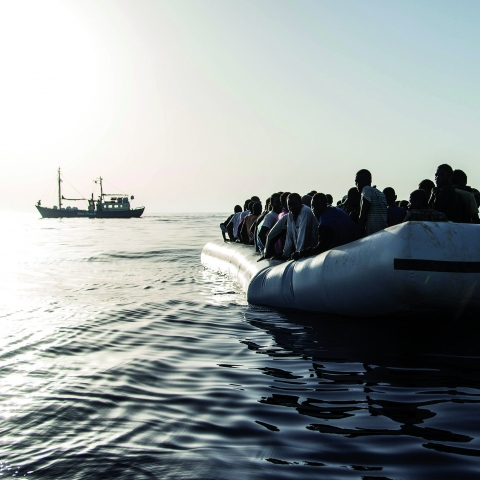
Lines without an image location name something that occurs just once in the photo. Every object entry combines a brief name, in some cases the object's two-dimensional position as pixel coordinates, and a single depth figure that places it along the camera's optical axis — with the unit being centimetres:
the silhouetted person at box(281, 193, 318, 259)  878
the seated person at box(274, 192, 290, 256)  979
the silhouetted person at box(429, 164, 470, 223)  709
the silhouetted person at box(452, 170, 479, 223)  749
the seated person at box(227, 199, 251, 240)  1624
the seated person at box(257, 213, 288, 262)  970
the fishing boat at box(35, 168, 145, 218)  9488
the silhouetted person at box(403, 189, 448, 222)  661
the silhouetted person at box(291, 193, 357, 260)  781
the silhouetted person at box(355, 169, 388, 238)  747
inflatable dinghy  616
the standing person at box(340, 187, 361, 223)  937
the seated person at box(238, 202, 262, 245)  1386
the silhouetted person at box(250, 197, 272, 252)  1195
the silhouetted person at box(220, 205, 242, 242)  1728
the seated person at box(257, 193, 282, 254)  1074
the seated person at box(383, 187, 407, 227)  866
